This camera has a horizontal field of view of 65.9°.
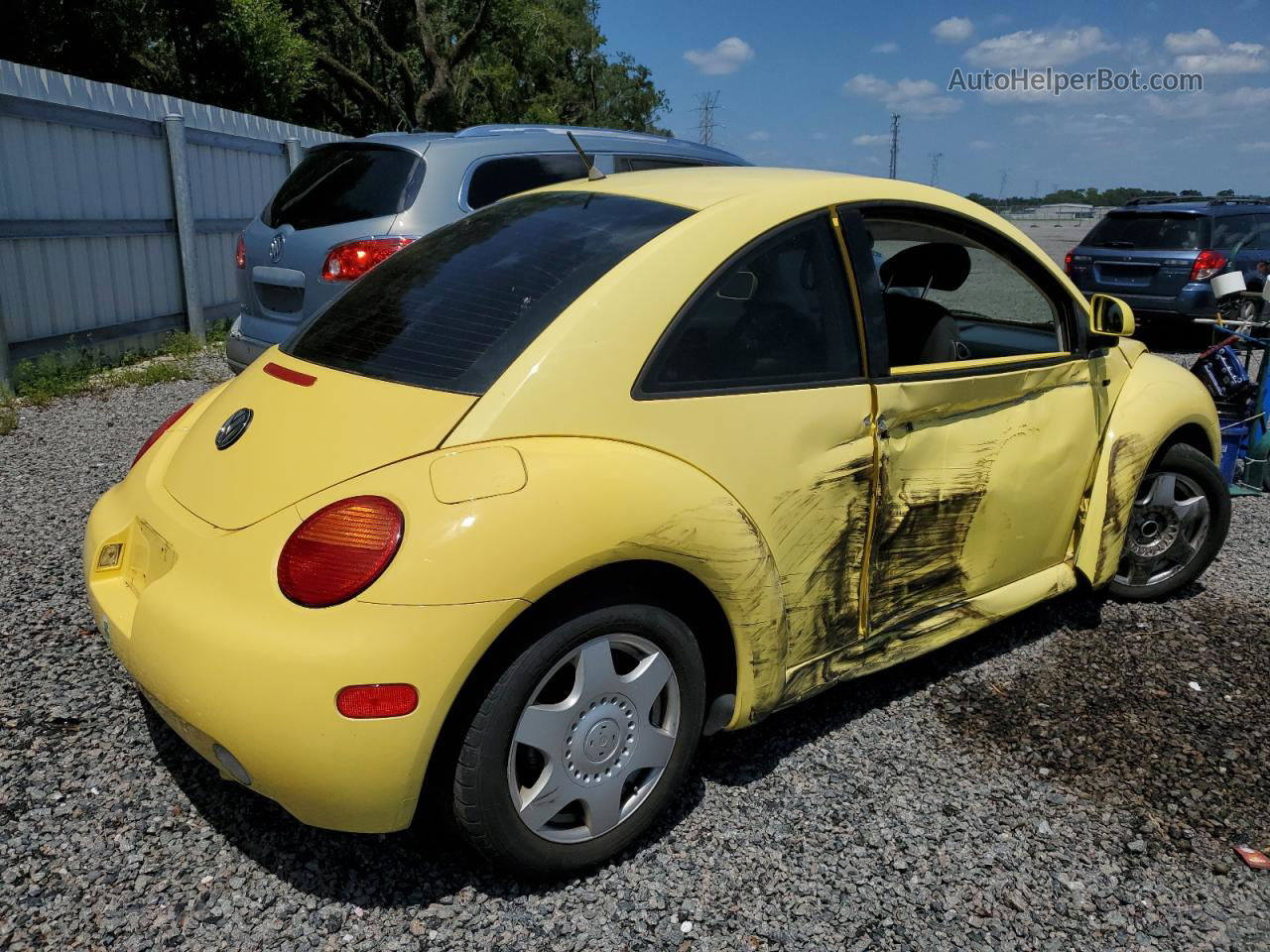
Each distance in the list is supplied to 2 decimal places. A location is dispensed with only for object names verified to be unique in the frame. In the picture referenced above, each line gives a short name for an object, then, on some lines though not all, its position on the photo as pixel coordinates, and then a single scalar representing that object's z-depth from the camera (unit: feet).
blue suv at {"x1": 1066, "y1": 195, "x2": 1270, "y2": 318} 37.11
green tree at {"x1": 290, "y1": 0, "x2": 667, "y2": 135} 89.81
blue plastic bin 17.07
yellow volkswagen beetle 6.68
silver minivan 18.67
